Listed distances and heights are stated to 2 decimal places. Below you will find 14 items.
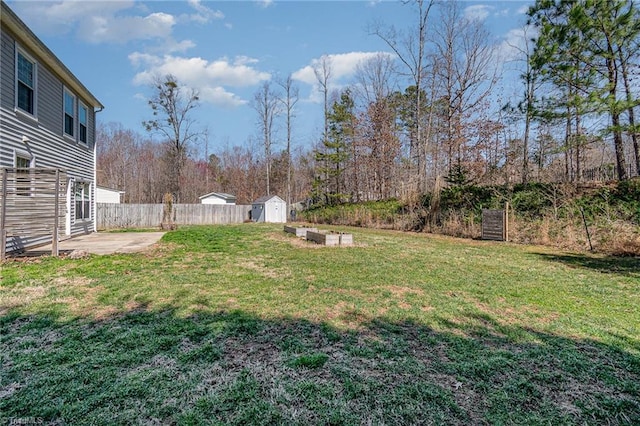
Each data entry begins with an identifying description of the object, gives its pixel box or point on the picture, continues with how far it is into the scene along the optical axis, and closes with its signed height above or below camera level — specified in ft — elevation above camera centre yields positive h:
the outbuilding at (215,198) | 91.71 +4.82
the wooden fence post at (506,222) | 37.45 -0.66
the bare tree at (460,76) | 59.36 +27.42
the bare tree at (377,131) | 75.61 +20.43
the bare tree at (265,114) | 103.30 +32.88
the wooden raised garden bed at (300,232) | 39.19 -2.07
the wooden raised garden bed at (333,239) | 31.09 -2.30
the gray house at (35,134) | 20.58 +6.50
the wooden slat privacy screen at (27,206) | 19.61 +0.49
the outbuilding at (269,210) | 81.82 +1.37
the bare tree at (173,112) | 83.66 +27.43
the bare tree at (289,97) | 99.71 +37.09
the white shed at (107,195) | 67.10 +4.11
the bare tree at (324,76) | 91.40 +40.76
